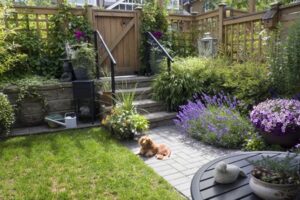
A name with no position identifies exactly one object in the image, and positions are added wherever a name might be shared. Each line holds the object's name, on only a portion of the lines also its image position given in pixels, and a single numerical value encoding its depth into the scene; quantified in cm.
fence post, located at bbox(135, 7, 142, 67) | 601
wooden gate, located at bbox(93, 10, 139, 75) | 577
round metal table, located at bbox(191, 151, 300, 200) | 133
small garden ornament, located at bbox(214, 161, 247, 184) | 144
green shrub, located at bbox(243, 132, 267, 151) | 311
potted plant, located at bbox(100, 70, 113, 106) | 433
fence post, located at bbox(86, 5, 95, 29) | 546
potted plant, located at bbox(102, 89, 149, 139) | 364
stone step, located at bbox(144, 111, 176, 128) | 431
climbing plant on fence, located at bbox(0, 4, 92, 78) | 490
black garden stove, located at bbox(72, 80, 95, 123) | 438
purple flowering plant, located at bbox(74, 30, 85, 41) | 517
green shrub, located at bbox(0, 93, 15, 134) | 373
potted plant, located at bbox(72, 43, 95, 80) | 461
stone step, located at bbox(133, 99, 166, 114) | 456
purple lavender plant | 334
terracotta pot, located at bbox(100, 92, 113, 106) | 431
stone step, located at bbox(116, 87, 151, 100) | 497
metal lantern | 568
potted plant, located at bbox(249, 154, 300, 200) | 120
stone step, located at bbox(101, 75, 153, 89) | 518
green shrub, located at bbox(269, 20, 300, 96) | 343
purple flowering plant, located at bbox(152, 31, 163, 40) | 599
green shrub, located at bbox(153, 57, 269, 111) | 386
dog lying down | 317
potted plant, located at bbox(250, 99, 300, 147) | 292
